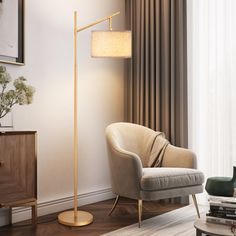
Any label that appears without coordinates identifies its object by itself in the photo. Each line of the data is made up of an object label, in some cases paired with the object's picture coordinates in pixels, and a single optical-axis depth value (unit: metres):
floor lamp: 3.15
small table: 1.90
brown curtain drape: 3.88
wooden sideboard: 2.63
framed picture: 3.01
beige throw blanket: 3.61
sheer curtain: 3.66
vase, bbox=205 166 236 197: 3.11
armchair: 2.93
